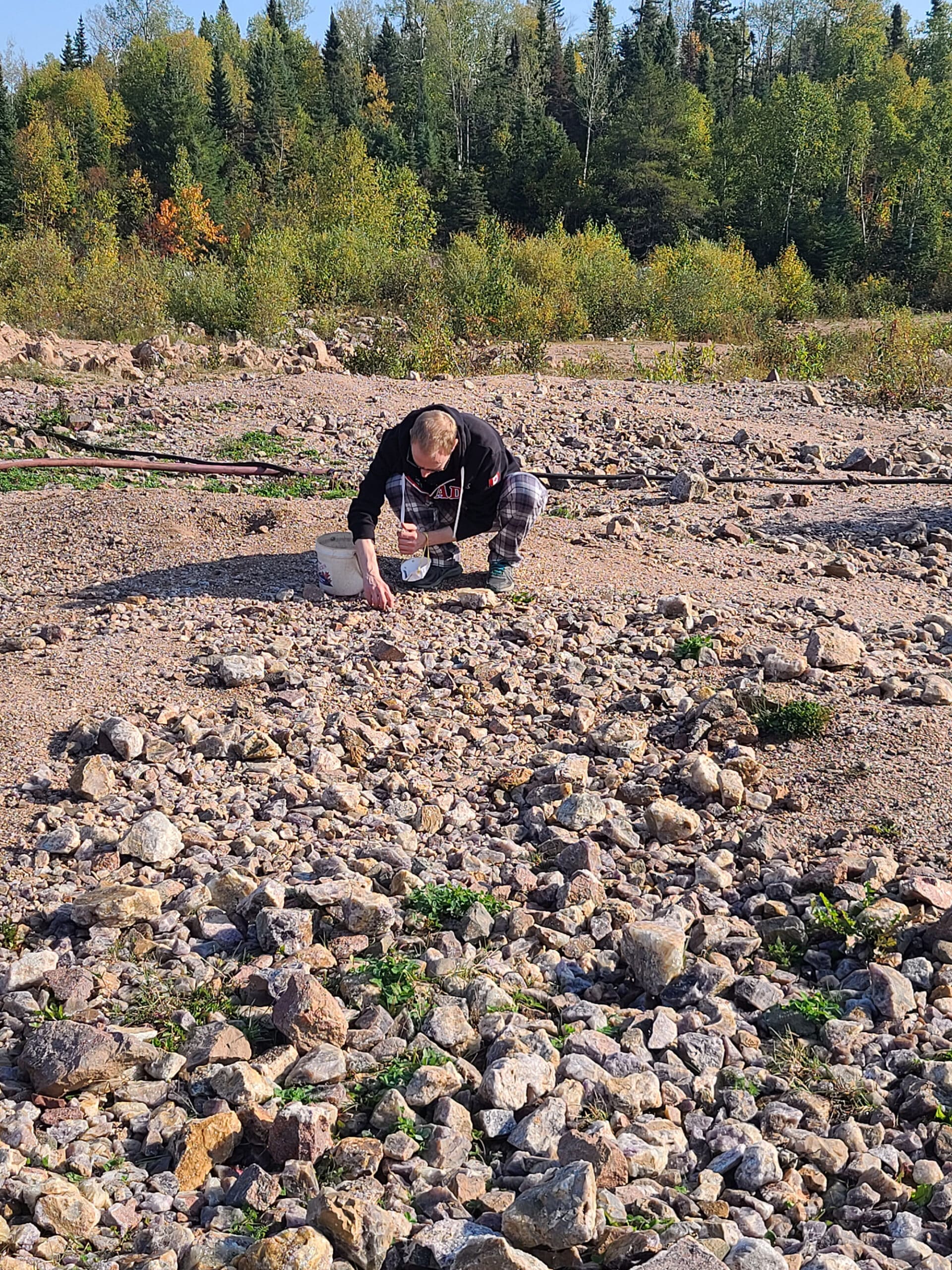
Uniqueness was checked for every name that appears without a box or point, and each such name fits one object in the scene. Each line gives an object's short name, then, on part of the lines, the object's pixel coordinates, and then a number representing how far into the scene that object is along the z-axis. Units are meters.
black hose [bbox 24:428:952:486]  6.96
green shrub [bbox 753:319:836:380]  12.72
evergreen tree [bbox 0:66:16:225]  36.50
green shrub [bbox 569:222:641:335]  18.02
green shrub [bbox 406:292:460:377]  11.24
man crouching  4.31
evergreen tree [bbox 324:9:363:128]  48.31
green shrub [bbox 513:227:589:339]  16.77
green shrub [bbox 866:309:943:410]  10.52
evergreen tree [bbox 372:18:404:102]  52.56
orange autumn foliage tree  36.62
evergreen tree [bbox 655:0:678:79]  45.94
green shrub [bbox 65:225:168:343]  13.03
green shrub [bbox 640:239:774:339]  17.08
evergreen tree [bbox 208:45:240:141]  44.91
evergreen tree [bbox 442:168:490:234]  40.69
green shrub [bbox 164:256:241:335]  13.43
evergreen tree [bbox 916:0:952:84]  46.34
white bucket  4.71
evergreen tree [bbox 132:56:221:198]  40.09
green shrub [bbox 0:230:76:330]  13.83
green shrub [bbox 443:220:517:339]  14.36
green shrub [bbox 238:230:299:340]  13.40
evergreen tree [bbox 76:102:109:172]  43.16
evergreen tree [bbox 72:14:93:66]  58.34
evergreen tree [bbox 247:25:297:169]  43.50
